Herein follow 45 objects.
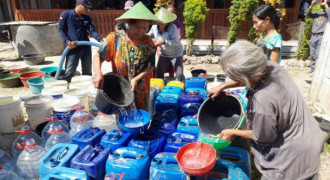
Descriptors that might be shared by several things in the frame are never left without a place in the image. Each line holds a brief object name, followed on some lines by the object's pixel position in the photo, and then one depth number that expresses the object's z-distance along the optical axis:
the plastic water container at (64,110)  3.25
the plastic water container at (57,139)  2.77
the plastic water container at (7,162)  2.52
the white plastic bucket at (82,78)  4.47
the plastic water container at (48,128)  2.94
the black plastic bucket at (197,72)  5.44
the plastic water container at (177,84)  4.03
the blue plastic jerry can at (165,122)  2.62
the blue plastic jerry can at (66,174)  1.92
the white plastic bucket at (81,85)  4.09
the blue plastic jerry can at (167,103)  3.24
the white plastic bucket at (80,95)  3.71
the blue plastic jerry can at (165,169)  1.98
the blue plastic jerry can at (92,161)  2.09
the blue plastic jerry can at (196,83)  4.14
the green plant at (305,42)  7.25
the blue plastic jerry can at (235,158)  2.05
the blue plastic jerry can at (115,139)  2.34
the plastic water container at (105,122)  3.05
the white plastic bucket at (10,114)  3.57
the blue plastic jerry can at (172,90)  3.60
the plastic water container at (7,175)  2.08
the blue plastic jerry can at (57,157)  2.13
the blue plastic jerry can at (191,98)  3.36
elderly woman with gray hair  1.50
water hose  4.24
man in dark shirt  4.64
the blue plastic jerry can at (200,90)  3.75
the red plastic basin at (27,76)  5.64
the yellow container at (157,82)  4.12
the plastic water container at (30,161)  2.46
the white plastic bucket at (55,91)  3.76
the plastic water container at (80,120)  3.01
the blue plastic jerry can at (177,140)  2.36
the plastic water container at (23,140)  2.87
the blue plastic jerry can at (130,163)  2.07
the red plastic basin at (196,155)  1.97
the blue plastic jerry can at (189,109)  3.05
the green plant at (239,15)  7.39
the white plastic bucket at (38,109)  3.46
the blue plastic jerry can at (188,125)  2.58
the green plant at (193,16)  7.74
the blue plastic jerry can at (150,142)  2.30
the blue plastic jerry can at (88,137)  2.46
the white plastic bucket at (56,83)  4.18
